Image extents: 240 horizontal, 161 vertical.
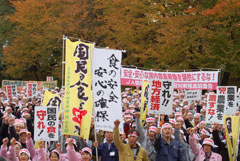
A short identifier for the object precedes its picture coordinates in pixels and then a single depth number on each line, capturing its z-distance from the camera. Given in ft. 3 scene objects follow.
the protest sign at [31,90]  67.51
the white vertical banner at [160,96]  34.73
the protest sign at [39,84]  89.10
